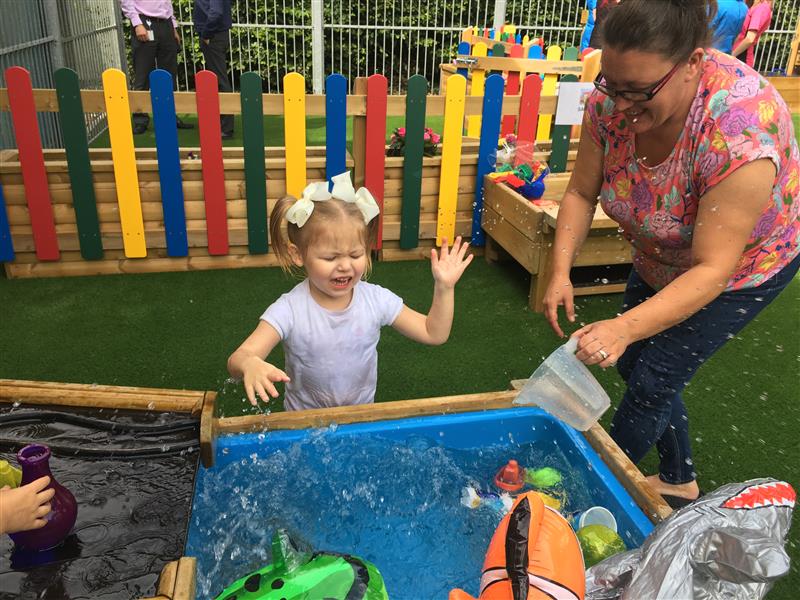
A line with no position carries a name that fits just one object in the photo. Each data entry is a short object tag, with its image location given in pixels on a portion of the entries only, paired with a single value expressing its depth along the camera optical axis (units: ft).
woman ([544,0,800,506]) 5.25
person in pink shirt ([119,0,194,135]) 24.52
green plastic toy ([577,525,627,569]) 6.15
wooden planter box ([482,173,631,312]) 13.03
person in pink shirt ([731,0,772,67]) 23.94
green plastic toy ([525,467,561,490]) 7.55
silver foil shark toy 3.94
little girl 6.72
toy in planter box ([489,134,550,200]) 14.42
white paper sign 15.33
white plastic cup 6.63
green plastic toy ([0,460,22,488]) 5.42
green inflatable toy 4.86
